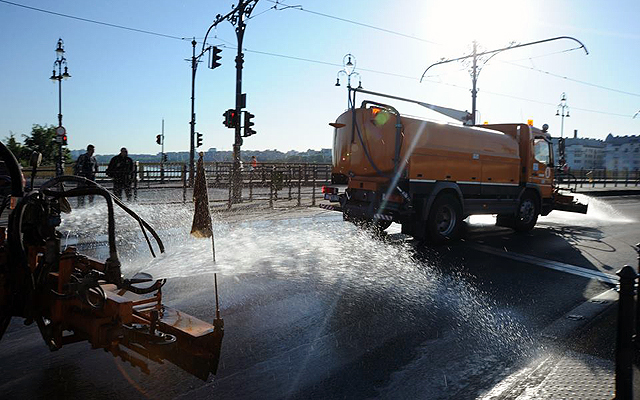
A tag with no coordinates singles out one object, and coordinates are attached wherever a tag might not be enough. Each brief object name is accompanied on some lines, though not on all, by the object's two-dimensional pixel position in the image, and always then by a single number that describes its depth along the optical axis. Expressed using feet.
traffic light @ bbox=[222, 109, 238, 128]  55.93
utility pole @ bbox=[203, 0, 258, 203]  54.75
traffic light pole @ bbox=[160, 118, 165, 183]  71.79
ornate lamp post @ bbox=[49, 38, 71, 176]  81.22
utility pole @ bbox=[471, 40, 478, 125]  79.92
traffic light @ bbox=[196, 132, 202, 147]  98.94
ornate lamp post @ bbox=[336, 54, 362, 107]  78.57
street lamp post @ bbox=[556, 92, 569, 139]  159.43
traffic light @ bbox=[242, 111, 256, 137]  56.34
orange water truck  30.07
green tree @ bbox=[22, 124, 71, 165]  114.52
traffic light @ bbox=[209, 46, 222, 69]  63.16
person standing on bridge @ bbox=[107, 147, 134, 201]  48.29
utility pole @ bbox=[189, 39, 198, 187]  94.58
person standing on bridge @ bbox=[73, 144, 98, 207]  46.96
